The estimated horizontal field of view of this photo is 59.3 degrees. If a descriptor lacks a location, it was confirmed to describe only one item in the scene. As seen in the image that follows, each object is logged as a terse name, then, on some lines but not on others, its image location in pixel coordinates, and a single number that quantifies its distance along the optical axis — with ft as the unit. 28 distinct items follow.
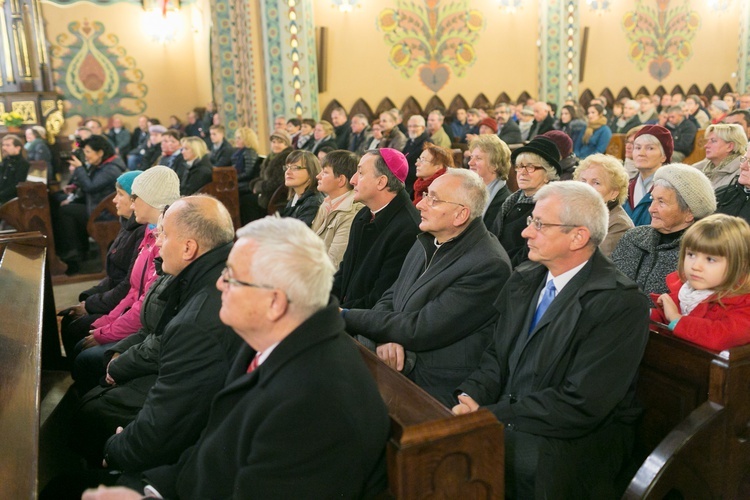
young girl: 7.11
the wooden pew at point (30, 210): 21.67
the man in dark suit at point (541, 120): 30.01
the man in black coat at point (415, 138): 24.66
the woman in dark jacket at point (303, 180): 15.25
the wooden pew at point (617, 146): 24.11
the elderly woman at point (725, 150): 14.30
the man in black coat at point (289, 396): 4.82
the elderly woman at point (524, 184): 12.29
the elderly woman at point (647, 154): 13.88
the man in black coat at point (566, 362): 6.86
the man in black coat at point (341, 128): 31.99
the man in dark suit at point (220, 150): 27.58
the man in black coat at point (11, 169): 24.77
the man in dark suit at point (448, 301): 8.61
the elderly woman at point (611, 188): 10.92
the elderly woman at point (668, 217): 9.12
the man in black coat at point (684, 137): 25.43
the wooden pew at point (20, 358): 5.36
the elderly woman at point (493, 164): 14.35
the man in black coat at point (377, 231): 11.09
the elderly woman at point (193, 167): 22.94
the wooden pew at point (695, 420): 6.39
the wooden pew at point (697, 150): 24.45
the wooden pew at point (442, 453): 5.01
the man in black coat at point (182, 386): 6.72
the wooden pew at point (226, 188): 22.29
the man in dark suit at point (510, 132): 29.53
